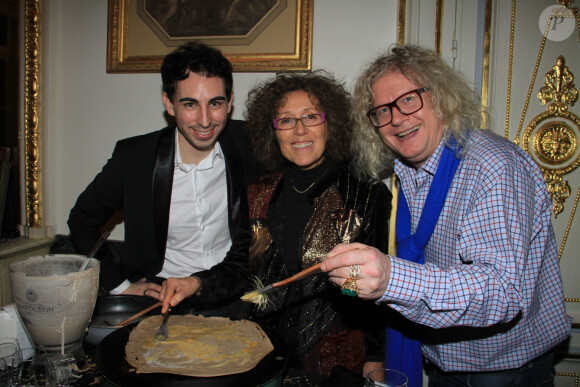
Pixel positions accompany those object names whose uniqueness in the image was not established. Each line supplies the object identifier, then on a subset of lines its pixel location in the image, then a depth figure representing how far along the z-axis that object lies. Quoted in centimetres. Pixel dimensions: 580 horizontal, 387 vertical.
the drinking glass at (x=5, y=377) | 100
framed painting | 263
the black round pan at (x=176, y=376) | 112
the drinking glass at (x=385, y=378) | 102
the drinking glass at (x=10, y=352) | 108
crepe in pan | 127
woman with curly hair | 195
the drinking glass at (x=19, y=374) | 106
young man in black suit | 224
